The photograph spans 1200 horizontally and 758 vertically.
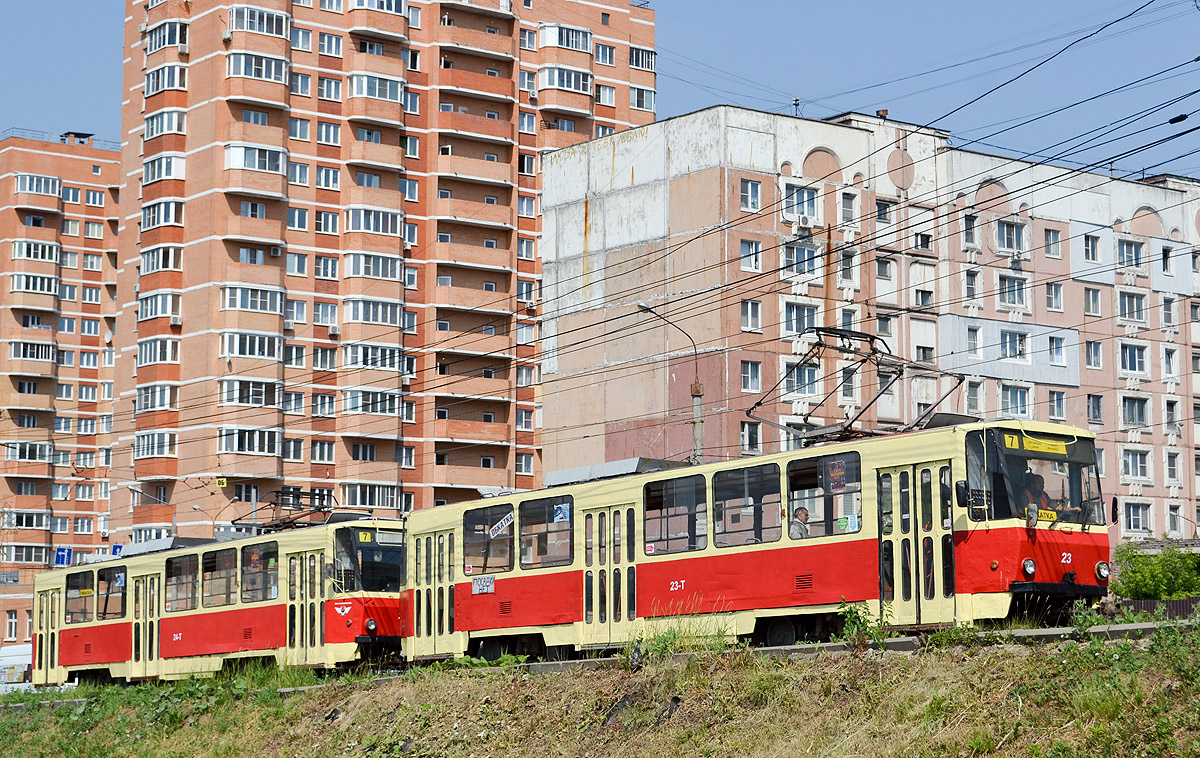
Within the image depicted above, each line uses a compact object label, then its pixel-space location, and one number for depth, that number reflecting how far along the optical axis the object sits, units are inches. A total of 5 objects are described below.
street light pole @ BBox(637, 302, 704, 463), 1909.0
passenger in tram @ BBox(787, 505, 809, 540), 935.7
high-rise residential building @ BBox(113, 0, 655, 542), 3412.9
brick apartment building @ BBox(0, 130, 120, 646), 4429.1
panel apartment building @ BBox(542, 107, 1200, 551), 2984.7
